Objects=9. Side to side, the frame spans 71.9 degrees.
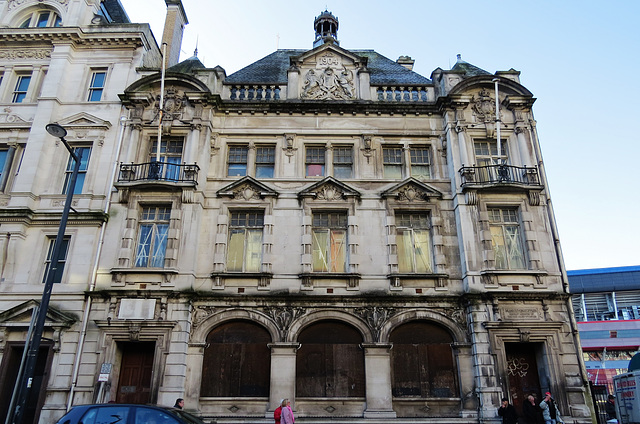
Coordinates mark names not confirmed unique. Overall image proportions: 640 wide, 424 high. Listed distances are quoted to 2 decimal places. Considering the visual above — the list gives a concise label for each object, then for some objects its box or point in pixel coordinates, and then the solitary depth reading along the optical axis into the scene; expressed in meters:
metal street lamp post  10.86
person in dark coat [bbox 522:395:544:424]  13.77
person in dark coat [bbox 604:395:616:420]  16.36
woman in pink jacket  12.22
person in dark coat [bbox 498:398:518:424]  13.55
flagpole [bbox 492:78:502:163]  17.94
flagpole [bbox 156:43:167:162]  18.05
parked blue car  8.37
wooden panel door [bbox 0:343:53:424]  15.00
